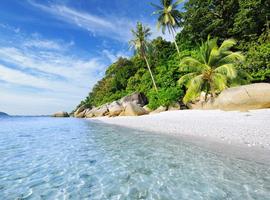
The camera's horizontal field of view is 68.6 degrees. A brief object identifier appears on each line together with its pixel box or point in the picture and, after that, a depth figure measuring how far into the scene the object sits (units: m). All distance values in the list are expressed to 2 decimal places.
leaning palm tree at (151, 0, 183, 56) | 25.47
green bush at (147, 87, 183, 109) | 19.53
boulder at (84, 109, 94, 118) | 36.11
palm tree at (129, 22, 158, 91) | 27.39
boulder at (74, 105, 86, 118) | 42.84
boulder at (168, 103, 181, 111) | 19.49
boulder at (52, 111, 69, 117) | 56.56
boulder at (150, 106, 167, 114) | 20.19
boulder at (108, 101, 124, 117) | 24.94
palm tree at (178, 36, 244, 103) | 15.27
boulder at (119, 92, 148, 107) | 26.92
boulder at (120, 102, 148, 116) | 21.16
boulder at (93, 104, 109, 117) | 30.06
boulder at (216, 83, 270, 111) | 11.37
